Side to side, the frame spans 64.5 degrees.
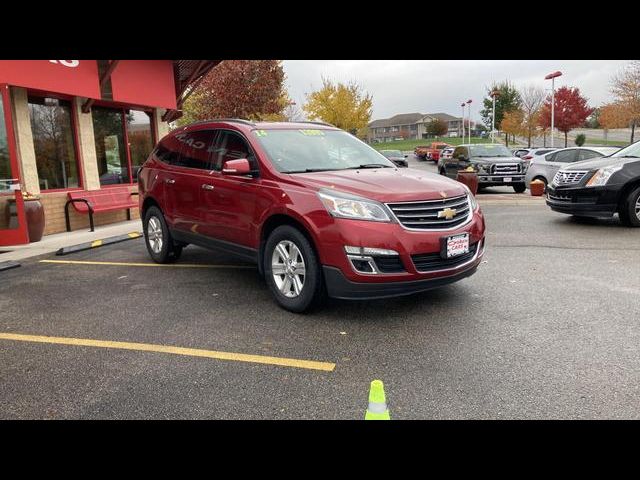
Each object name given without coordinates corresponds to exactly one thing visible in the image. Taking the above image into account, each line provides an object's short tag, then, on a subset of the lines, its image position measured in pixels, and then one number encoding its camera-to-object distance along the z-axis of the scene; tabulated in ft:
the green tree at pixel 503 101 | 226.34
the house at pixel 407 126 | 424.46
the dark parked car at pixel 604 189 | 28.68
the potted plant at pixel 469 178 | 47.67
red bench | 35.99
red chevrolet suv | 14.24
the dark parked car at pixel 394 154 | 103.12
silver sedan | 48.44
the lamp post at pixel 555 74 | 103.09
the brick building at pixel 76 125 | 29.68
